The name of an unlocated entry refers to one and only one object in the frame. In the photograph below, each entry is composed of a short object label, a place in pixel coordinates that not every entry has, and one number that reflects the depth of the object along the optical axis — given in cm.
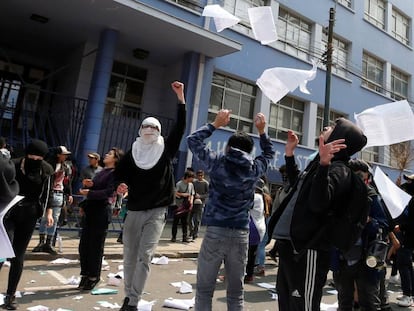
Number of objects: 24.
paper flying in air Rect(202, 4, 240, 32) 463
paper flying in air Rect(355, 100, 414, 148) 329
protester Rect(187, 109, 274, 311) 314
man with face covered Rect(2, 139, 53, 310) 375
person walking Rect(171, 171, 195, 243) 869
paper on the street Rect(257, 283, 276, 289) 564
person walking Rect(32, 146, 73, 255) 622
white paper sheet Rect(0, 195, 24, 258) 259
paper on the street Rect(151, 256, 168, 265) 669
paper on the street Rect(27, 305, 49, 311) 379
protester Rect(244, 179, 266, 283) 574
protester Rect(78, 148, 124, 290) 467
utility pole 1185
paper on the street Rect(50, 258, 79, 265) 606
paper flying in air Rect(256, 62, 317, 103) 373
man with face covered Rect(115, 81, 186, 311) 372
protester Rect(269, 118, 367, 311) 236
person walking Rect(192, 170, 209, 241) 916
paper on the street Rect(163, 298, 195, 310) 419
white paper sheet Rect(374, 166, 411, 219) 363
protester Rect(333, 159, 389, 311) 346
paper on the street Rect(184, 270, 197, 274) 616
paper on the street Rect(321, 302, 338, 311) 465
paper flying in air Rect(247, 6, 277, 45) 444
